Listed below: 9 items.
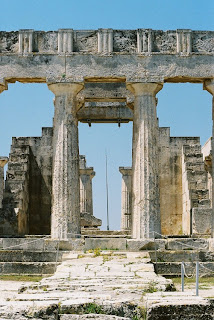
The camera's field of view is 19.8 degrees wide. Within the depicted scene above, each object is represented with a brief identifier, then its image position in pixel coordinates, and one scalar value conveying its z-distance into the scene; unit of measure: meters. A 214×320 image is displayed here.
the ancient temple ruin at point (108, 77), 23.25
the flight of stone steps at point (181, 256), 20.34
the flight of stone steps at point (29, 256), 20.72
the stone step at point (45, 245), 22.17
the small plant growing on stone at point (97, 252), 20.75
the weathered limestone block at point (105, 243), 22.05
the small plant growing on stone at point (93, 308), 10.65
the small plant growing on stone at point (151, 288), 12.94
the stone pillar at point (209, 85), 24.30
